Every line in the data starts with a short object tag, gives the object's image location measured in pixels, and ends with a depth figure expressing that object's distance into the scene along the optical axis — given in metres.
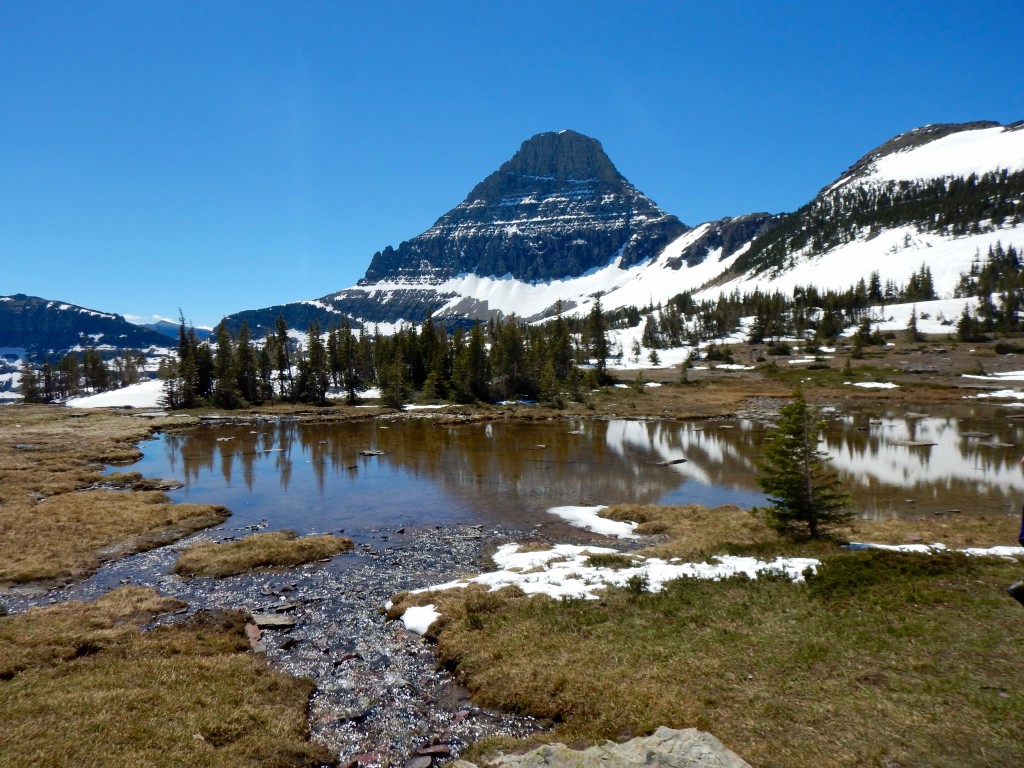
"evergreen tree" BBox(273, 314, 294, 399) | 114.31
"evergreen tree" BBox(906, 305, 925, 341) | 143.38
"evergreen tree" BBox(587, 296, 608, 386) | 109.75
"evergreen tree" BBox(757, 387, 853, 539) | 22.22
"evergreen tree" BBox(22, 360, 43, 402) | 132.62
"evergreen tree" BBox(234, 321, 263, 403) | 105.38
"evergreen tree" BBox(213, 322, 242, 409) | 101.81
